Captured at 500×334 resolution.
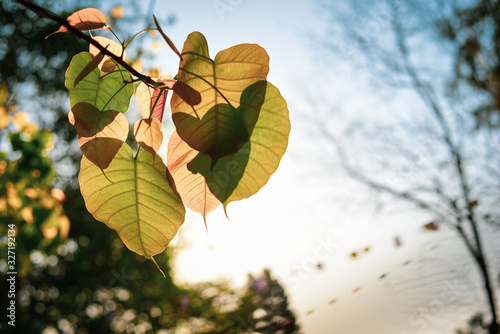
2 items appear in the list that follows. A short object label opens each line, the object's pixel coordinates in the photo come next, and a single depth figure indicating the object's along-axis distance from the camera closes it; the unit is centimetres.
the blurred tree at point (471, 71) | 377
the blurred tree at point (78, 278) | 439
